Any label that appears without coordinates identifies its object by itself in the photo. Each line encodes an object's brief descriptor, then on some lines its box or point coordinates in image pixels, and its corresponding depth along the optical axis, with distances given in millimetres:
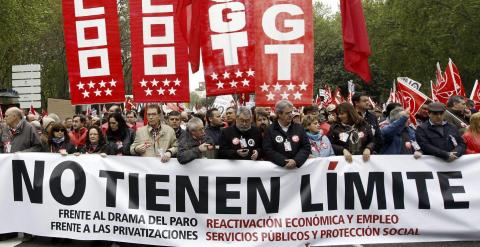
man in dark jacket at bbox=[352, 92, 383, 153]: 8383
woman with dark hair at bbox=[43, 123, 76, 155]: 9234
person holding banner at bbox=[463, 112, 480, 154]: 8570
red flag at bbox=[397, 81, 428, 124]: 10961
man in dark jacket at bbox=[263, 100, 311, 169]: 7699
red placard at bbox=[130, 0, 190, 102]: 9328
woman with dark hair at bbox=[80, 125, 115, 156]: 8867
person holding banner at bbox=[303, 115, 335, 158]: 8391
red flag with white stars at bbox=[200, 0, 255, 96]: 8977
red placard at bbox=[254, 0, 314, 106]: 8680
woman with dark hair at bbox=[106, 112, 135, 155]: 9086
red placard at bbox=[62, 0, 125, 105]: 9492
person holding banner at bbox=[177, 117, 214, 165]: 7867
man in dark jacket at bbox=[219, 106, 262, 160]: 7809
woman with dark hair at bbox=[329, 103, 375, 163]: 8164
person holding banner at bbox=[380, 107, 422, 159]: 8523
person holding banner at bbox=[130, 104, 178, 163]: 8406
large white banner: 7844
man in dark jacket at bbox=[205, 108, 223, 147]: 8953
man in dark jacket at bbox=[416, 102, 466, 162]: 8156
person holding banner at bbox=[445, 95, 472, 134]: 10113
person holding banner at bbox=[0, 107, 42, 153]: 9203
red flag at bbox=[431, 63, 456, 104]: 13484
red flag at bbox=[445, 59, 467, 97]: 13469
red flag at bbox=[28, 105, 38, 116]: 18362
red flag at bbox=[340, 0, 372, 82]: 9023
